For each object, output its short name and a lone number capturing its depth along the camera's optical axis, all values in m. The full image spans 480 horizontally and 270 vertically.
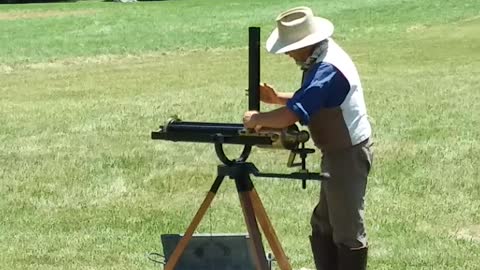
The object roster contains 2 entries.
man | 7.60
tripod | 7.68
